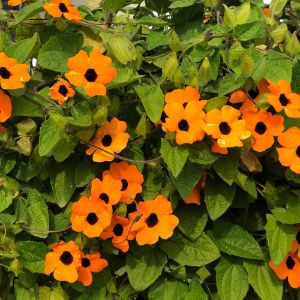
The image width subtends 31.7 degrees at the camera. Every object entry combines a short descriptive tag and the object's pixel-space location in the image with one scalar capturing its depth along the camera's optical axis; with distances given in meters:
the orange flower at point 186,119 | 1.11
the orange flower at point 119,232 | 1.16
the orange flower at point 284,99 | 1.13
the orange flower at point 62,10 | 1.21
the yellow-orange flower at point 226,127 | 1.09
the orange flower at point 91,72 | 1.10
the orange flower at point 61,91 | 1.15
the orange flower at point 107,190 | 1.14
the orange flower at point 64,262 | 1.15
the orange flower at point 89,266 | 1.19
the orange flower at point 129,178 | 1.18
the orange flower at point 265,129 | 1.16
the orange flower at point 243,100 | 1.20
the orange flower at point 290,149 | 1.13
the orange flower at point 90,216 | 1.13
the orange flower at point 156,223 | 1.16
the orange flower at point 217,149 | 1.12
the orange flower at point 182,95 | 1.17
